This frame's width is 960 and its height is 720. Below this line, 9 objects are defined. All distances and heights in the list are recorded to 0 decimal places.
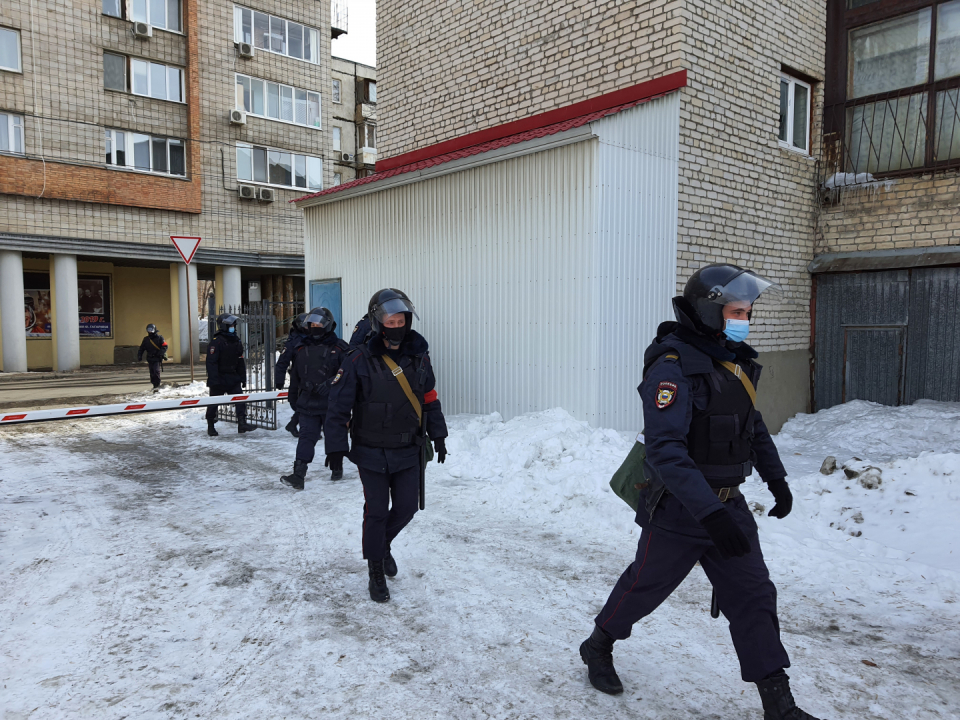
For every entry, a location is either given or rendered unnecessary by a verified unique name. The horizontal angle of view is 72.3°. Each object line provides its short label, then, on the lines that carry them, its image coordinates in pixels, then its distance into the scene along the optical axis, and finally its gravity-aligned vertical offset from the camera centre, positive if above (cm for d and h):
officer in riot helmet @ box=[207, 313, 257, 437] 991 -65
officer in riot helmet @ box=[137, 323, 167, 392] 1459 -68
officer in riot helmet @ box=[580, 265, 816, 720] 271 -61
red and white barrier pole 641 -95
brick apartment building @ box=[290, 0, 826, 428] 806 +185
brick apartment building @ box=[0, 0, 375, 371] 1955 +552
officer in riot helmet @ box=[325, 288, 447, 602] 423 -64
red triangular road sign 1217 +141
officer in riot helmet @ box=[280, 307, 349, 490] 724 -56
